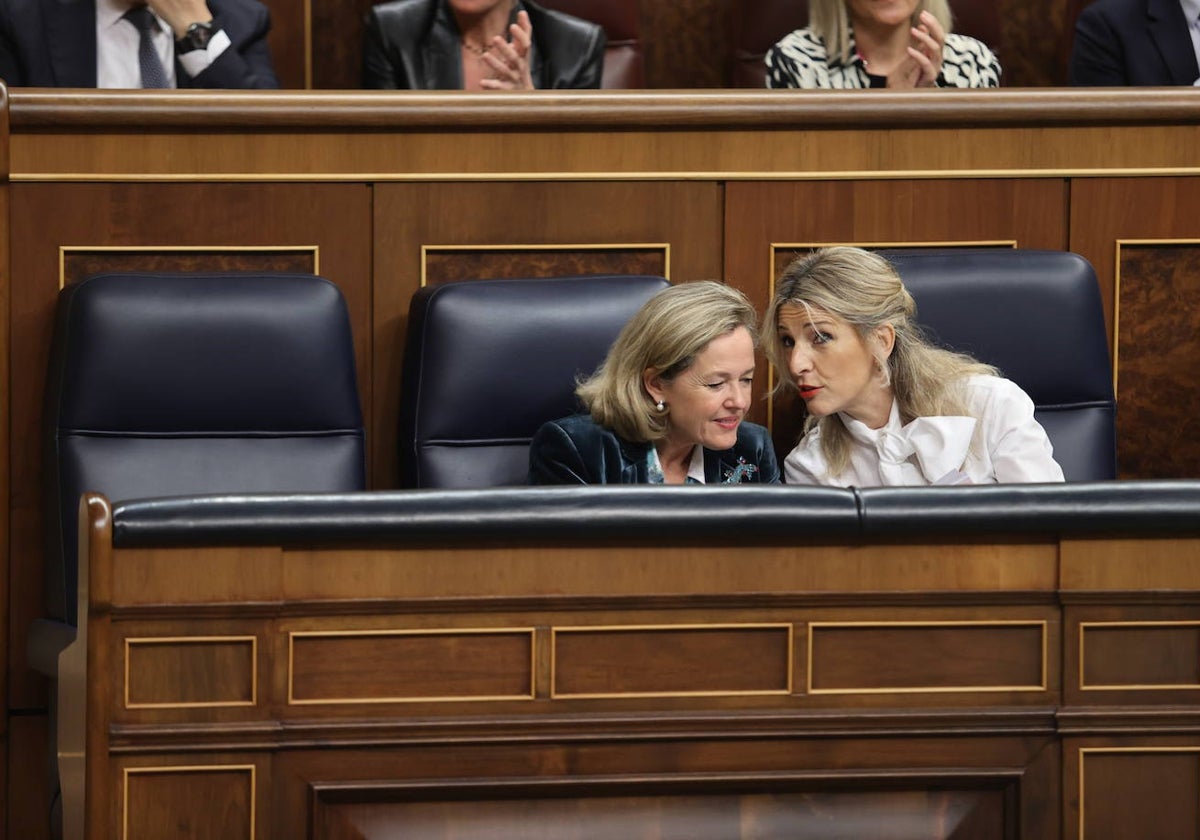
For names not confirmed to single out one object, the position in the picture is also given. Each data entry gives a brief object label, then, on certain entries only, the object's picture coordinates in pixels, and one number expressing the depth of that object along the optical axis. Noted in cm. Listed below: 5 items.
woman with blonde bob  1603
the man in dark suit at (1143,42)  1710
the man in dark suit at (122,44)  1667
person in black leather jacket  1704
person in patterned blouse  1693
